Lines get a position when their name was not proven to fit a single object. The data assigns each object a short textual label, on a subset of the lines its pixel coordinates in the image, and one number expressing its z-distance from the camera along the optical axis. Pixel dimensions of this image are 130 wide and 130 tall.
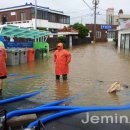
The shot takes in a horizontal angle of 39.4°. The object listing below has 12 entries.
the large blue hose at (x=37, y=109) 3.99
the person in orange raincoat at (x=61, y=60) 6.97
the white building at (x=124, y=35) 22.71
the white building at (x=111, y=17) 54.20
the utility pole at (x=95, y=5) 40.54
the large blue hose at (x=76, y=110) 3.74
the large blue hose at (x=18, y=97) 4.89
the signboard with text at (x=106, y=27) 43.72
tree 33.93
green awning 11.38
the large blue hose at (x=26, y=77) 7.53
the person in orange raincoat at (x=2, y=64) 5.42
